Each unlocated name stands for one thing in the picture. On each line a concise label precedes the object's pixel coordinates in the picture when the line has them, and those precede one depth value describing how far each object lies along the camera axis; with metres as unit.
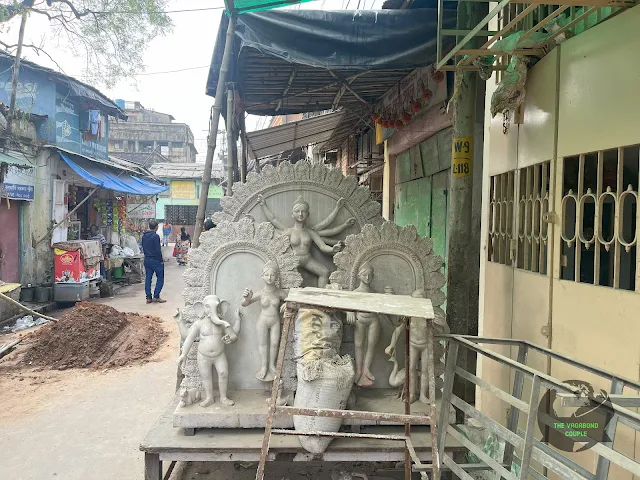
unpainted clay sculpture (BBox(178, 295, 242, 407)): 3.51
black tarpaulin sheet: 4.32
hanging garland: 6.30
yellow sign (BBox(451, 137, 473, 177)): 3.78
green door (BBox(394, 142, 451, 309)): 6.87
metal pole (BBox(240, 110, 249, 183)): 7.25
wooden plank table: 3.16
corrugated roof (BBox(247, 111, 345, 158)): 9.36
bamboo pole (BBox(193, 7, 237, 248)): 4.36
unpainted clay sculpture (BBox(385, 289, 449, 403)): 3.55
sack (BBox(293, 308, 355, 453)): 3.14
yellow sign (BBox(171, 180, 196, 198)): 28.64
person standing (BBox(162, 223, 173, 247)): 25.45
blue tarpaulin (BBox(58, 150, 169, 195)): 11.45
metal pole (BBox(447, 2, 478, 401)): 3.79
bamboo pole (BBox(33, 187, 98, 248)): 11.07
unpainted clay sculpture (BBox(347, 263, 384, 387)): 3.71
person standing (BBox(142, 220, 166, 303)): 11.50
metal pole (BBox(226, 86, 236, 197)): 5.71
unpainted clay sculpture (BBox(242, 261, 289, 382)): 3.62
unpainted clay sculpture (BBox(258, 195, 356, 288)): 4.34
